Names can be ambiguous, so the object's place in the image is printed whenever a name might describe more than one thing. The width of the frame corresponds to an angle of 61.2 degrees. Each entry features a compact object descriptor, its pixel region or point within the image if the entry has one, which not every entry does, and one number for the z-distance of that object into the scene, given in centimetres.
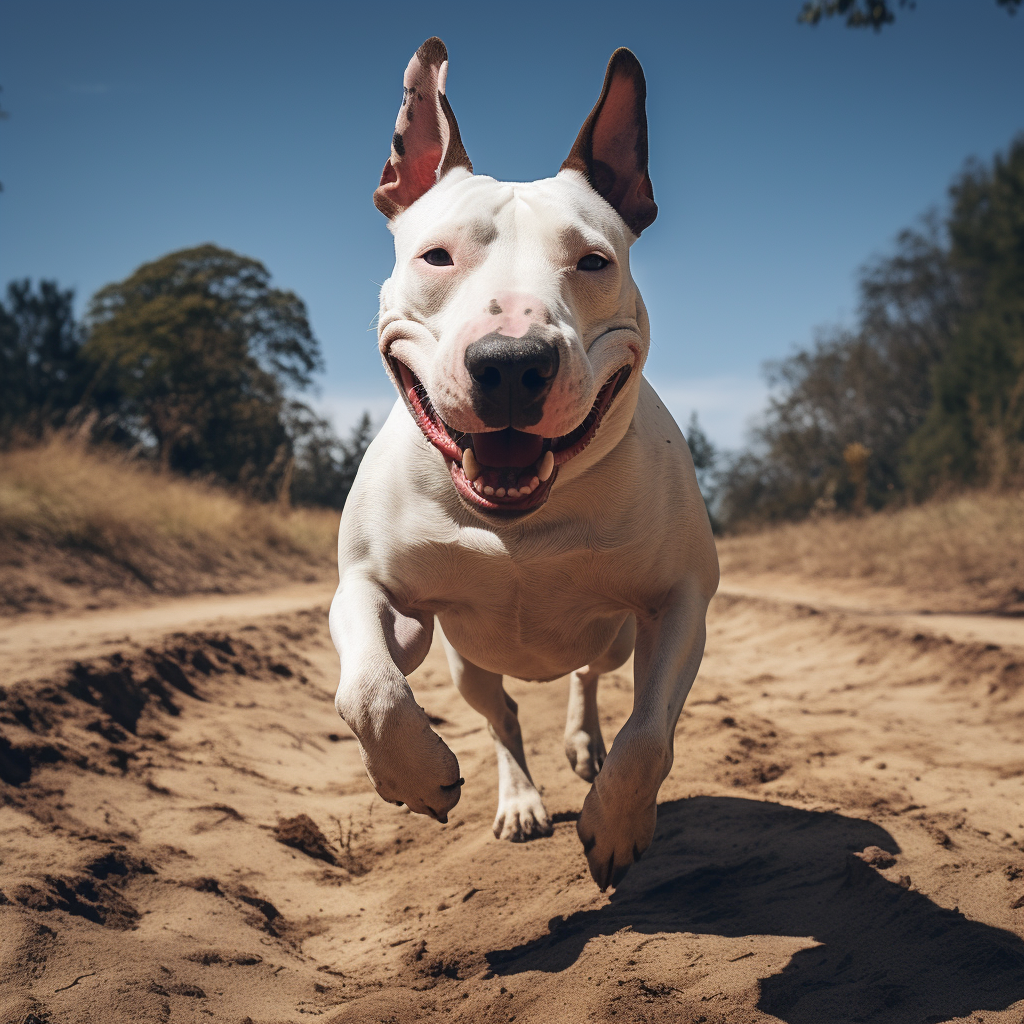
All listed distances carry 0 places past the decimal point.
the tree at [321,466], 2409
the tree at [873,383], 3312
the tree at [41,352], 2651
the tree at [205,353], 2603
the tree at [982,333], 2272
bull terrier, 211
